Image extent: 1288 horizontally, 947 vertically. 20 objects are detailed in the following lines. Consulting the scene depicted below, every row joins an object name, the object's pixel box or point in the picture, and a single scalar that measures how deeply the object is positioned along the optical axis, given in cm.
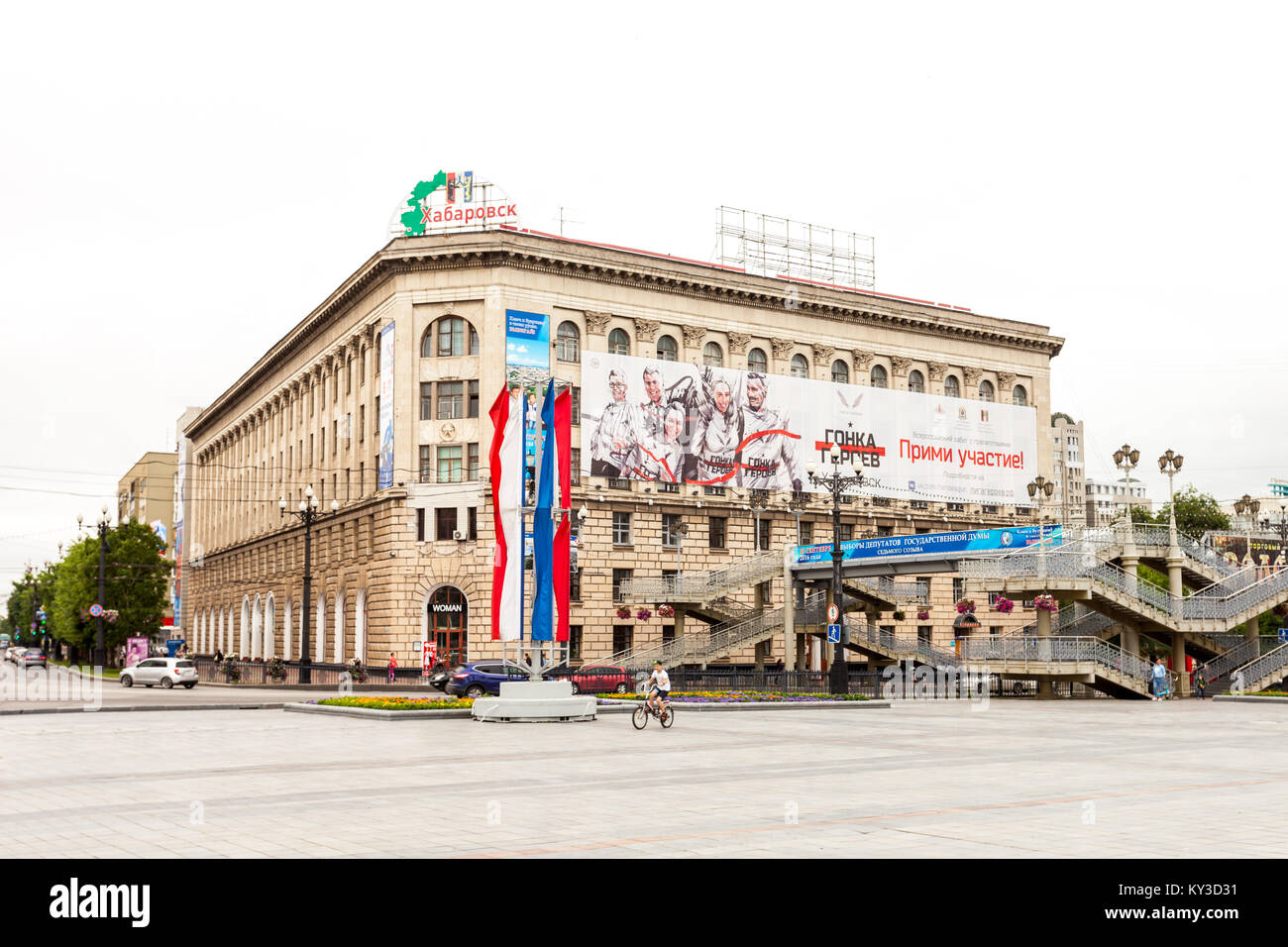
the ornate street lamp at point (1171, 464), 4553
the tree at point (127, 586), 8581
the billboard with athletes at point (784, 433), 6481
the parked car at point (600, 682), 4094
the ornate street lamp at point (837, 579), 4088
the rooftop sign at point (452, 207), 6481
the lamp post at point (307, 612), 5419
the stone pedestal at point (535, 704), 3072
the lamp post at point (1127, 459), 4391
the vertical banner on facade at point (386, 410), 6425
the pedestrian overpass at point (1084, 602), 4391
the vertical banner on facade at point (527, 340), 6297
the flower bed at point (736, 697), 3706
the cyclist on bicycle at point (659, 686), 2888
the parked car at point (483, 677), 4606
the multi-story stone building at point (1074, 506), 16268
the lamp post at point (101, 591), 6216
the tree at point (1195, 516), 9556
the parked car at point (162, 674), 5734
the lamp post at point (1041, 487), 6356
